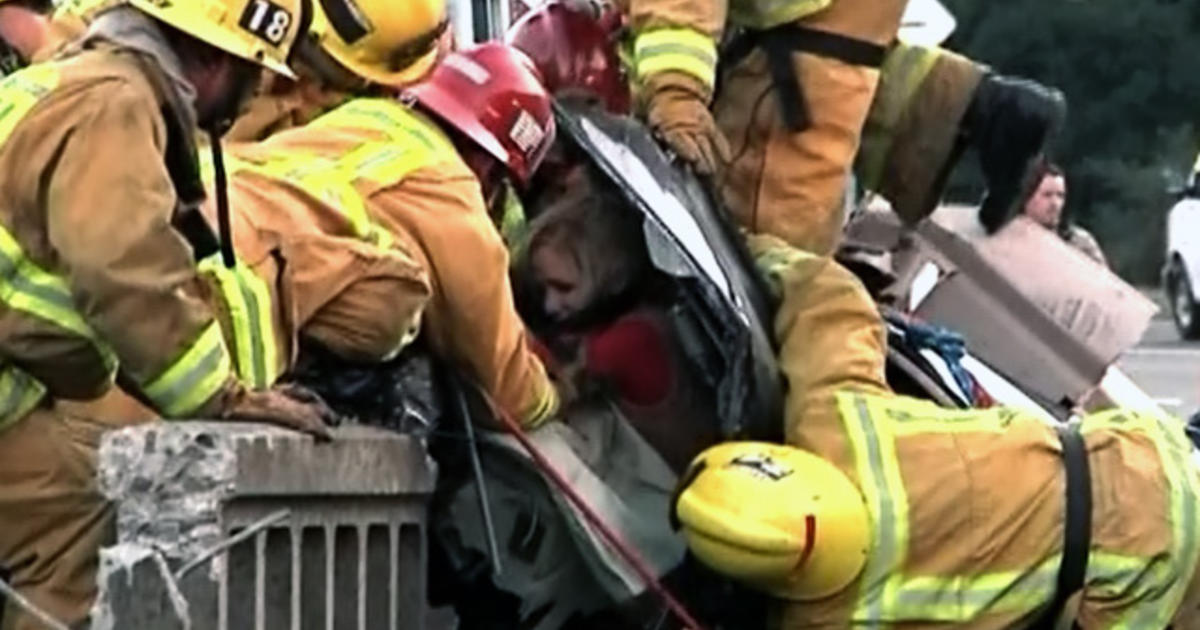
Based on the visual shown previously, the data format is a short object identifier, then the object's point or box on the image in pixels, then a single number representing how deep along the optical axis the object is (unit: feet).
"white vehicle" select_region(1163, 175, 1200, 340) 134.22
